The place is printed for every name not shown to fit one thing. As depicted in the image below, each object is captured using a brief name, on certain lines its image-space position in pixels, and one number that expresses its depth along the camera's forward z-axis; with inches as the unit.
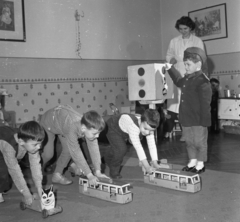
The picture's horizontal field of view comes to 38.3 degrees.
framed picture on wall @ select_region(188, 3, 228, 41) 197.0
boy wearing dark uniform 106.1
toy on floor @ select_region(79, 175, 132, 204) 81.0
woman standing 156.0
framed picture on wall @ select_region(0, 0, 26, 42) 163.3
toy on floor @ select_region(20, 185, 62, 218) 73.9
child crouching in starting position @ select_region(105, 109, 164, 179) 90.0
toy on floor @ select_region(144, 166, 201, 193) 88.0
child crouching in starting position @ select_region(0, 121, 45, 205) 76.3
